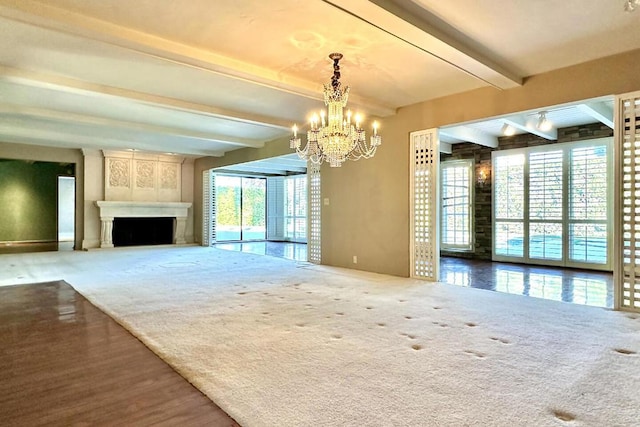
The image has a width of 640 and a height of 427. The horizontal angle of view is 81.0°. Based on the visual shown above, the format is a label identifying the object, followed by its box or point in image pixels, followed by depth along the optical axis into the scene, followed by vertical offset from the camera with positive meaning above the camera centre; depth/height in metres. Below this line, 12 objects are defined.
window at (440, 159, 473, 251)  9.02 +0.16
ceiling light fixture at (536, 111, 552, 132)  6.25 +1.50
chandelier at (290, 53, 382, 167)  4.24 +0.97
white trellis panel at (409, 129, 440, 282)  5.74 +0.12
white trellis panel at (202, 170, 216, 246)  11.59 +0.13
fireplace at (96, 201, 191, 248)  10.62 -0.31
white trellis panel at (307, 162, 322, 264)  7.75 -0.04
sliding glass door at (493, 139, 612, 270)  7.02 +0.15
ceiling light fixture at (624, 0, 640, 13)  2.04 +1.13
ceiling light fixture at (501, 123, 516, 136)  7.21 +1.62
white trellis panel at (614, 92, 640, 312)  3.99 +0.09
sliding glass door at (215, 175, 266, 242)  13.72 +0.16
